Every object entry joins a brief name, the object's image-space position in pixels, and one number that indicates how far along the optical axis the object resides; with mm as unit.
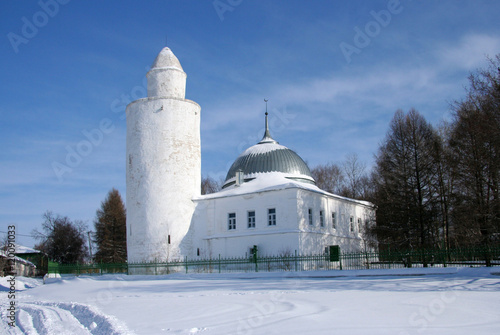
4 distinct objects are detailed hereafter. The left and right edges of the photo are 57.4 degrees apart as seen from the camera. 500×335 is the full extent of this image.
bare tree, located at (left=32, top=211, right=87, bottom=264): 46875
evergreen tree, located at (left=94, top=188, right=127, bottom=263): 48094
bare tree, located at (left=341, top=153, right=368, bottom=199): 47781
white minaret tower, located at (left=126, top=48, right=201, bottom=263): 29031
